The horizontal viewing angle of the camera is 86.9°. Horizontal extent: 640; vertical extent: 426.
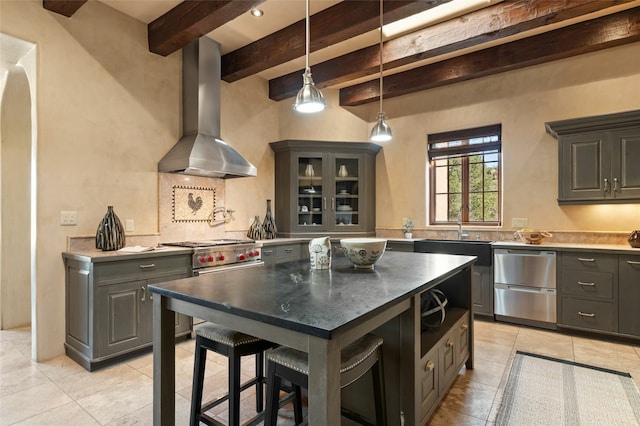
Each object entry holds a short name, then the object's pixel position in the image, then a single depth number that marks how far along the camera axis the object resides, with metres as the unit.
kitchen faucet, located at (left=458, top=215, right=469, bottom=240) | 4.43
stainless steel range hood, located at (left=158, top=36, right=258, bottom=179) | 3.53
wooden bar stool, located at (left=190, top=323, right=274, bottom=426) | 1.58
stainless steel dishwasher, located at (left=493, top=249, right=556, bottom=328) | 3.49
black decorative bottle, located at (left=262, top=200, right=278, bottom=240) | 4.65
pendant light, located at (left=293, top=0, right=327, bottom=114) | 2.06
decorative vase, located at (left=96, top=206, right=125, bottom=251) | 2.94
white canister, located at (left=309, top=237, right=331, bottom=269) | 2.02
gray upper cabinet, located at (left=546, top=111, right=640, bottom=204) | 3.26
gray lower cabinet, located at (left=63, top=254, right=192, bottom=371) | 2.62
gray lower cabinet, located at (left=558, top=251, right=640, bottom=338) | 3.11
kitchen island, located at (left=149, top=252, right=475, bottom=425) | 1.07
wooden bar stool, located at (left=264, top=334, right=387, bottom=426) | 1.40
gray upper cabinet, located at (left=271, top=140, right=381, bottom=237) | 4.83
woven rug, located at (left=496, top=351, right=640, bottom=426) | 2.00
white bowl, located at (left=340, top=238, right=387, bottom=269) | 1.98
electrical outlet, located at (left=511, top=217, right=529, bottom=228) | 4.09
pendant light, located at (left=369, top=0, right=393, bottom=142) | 2.79
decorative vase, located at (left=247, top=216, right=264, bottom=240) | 4.51
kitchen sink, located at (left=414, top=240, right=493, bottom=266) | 3.83
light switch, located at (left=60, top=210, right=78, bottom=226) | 2.90
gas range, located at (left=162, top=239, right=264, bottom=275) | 3.24
